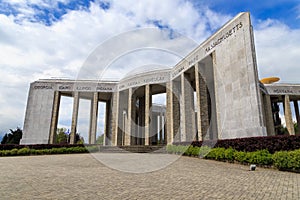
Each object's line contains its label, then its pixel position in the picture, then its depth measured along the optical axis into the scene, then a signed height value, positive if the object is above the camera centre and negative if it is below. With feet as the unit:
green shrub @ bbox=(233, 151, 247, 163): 29.40 -2.23
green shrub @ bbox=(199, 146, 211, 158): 38.19 -1.98
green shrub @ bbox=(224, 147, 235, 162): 31.78 -2.09
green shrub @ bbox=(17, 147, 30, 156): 53.18 -3.50
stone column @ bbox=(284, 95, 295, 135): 73.21 +10.56
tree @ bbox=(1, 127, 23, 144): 98.10 +0.67
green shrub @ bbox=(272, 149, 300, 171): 22.37 -2.10
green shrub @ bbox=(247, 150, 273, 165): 26.22 -2.15
